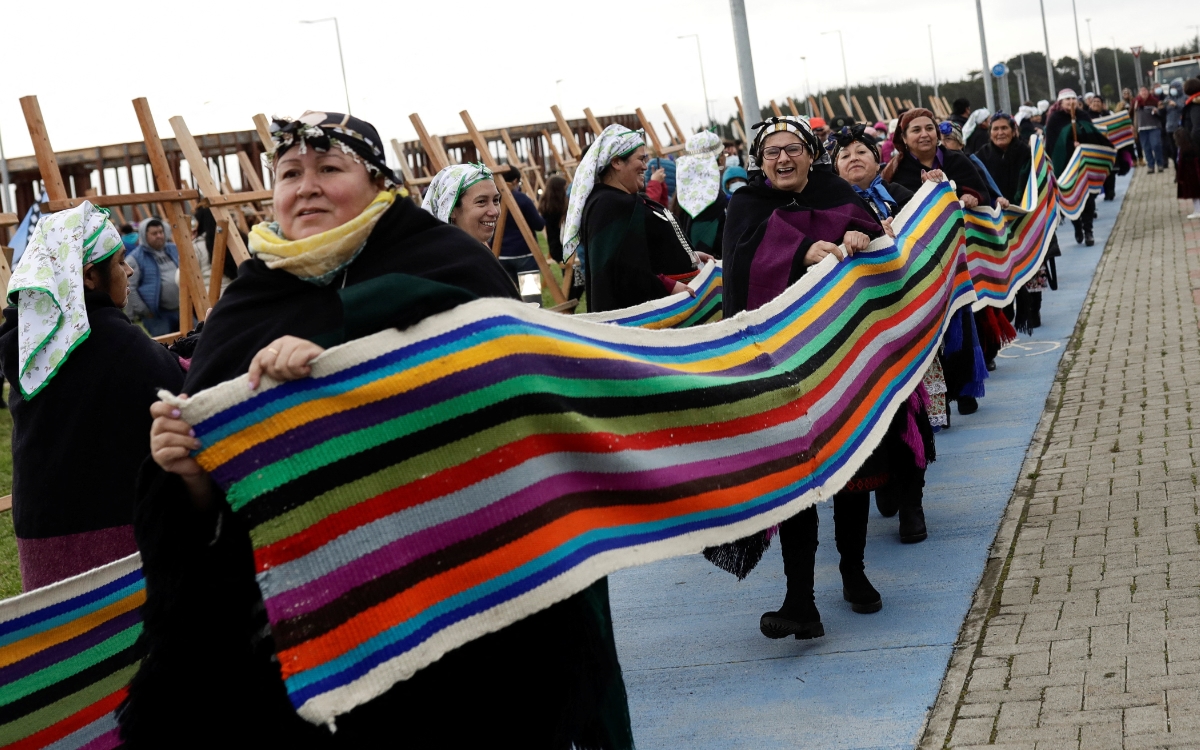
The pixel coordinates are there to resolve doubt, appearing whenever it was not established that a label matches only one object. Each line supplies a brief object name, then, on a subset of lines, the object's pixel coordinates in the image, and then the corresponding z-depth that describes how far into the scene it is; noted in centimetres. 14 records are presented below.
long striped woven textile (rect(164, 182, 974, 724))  272
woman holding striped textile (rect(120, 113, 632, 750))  291
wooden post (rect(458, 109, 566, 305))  1358
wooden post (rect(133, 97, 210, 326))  974
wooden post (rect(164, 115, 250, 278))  999
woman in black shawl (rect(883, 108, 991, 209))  830
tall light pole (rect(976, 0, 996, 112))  3253
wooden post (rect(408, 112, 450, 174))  1394
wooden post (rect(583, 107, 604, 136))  1813
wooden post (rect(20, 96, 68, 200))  850
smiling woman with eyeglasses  529
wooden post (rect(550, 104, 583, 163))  1841
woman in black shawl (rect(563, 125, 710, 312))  657
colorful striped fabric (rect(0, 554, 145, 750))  358
